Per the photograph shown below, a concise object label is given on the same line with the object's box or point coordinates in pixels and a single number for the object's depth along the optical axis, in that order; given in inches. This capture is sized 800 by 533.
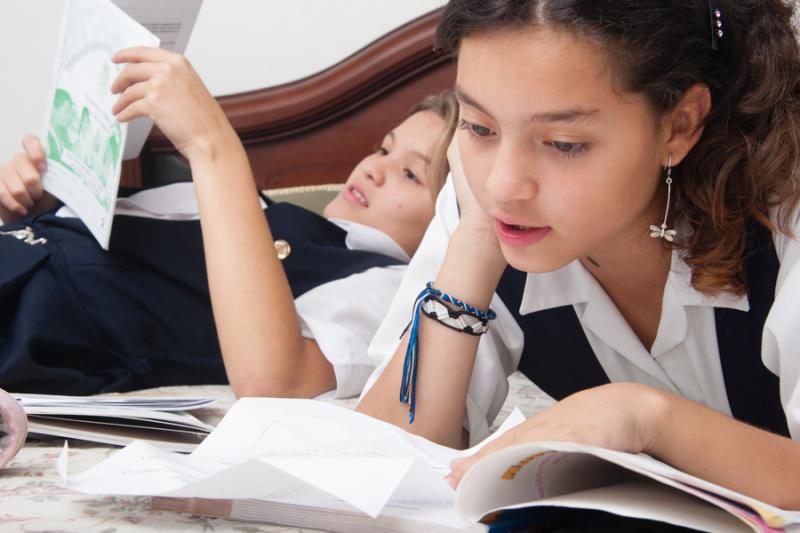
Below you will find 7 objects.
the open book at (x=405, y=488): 36.1
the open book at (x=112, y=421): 45.3
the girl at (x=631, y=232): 40.3
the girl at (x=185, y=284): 55.2
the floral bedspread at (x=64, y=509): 38.7
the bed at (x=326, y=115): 80.5
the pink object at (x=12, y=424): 42.0
